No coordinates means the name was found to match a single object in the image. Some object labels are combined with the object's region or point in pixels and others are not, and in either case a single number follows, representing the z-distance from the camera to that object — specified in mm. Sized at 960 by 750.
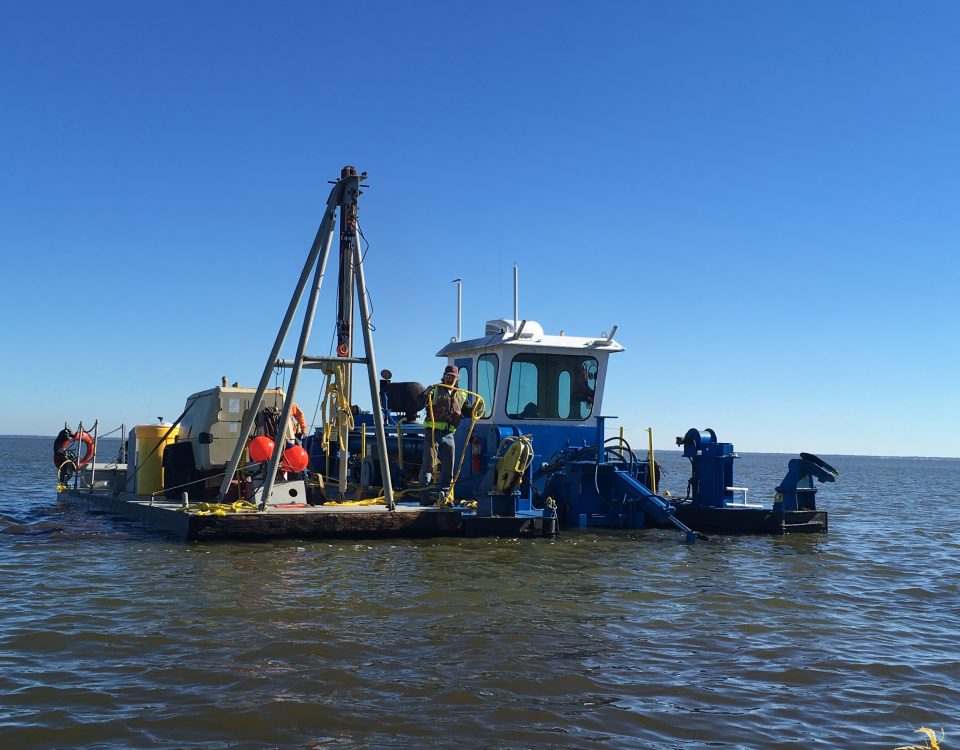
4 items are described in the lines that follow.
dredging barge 12008
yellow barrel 15891
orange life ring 22188
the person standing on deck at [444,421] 13000
